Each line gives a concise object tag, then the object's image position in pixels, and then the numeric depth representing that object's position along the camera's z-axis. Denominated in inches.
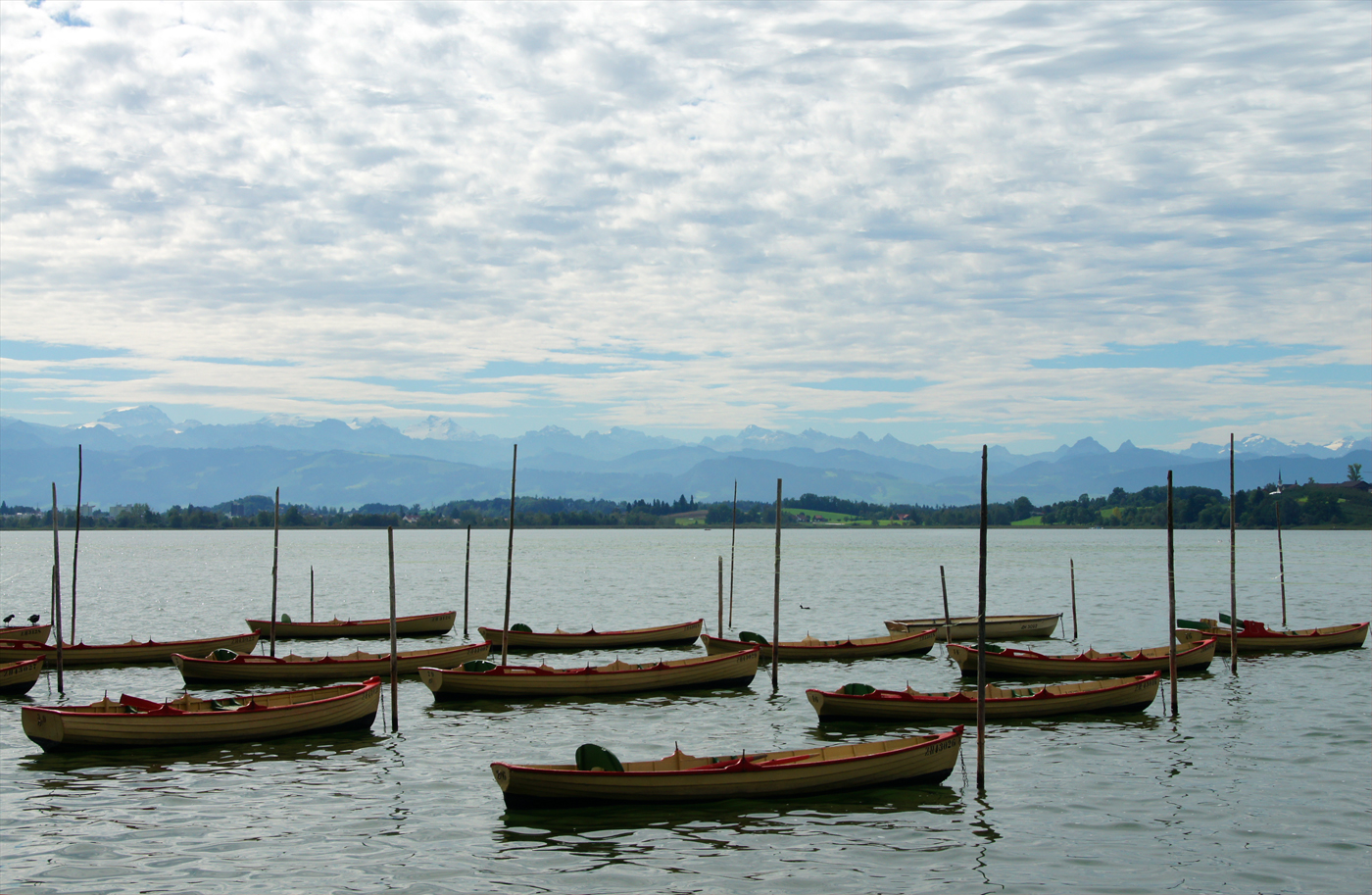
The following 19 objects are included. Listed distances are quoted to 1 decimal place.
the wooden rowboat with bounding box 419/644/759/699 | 1480.1
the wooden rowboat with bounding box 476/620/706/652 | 2092.8
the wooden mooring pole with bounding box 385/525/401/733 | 1254.3
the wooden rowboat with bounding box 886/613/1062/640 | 2394.2
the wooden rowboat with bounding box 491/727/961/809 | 912.3
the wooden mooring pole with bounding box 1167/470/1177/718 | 1317.7
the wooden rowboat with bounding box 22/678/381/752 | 1127.6
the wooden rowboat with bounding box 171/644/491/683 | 1640.0
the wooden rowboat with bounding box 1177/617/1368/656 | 1972.2
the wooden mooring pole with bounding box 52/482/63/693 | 1517.0
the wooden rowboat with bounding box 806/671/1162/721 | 1263.5
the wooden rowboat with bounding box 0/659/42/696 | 1525.6
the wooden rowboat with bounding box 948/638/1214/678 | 1653.5
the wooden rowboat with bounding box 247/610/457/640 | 2341.3
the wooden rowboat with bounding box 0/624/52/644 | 2154.3
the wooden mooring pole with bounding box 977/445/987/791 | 982.4
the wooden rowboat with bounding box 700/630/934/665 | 1883.6
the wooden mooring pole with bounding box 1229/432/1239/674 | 1712.6
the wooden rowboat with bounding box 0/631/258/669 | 1809.8
